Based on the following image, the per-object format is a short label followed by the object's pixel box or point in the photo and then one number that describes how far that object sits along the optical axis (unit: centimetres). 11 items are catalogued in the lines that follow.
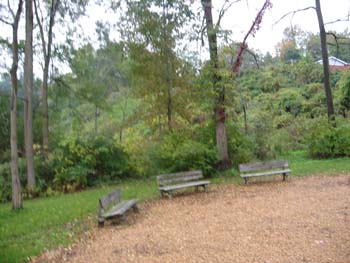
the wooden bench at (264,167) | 1245
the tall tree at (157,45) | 1534
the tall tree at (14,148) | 1024
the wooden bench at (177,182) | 1107
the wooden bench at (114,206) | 800
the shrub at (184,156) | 1399
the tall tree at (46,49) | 1822
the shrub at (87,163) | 1468
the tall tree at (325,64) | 1942
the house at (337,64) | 3618
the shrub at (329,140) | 1751
